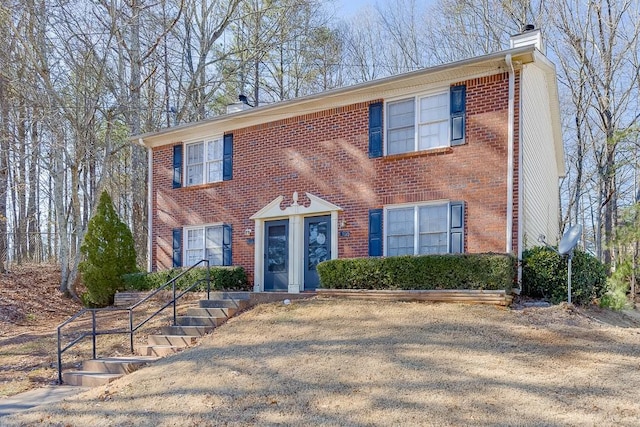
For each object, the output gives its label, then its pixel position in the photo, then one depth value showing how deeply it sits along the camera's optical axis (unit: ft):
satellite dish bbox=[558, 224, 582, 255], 30.55
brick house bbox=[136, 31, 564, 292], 34.14
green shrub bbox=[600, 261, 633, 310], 37.93
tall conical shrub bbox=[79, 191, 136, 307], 47.16
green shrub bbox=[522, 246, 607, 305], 32.17
